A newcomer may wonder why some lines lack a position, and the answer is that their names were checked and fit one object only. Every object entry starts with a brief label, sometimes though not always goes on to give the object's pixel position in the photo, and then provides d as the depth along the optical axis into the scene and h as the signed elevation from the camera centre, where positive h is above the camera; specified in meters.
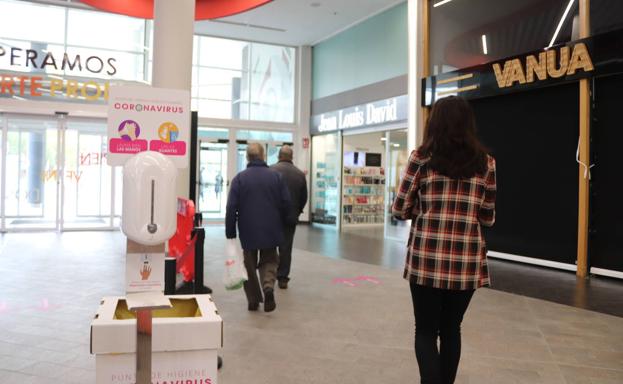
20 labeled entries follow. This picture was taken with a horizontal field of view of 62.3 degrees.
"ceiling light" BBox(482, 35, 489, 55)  7.86 +2.27
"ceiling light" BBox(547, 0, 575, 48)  6.56 +2.22
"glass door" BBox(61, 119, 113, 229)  11.12 +0.16
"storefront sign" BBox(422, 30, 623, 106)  6.02 +1.69
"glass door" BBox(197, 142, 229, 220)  13.12 +0.14
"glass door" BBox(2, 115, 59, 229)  10.69 +0.19
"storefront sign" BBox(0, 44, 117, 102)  10.59 +2.34
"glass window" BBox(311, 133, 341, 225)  12.71 +0.28
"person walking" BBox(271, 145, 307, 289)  5.33 -0.06
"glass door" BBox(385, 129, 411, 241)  10.70 +0.57
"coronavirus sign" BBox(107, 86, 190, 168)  2.22 +0.28
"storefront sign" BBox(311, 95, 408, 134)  9.98 +1.62
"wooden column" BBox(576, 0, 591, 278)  6.33 +0.45
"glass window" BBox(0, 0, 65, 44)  10.86 +3.44
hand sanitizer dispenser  1.75 -0.05
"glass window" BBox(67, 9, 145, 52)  11.39 +3.48
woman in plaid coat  2.11 -0.11
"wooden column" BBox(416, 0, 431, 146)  9.05 +2.50
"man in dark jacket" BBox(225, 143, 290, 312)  4.32 -0.25
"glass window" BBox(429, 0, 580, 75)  6.72 +2.42
